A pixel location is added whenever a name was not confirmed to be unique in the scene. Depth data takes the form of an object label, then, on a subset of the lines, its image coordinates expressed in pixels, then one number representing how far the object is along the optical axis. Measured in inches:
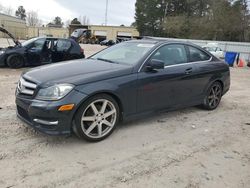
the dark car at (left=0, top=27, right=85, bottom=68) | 298.6
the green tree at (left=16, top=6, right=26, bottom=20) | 3173.0
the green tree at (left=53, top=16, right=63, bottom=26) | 3236.5
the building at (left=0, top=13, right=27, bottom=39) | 1792.5
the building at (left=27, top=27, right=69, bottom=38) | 1966.6
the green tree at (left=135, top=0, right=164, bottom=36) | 1488.2
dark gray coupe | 101.4
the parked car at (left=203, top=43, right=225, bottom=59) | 592.7
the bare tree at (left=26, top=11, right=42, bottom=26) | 3064.7
